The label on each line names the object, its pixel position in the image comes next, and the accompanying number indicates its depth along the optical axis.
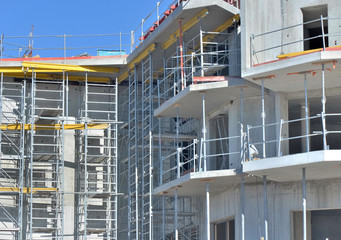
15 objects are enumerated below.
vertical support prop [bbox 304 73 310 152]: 26.37
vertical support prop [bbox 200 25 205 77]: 30.35
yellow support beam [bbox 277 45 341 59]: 26.13
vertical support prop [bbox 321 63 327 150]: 25.30
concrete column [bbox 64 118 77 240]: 39.56
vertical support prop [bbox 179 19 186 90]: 31.81
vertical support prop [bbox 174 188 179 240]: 31.42
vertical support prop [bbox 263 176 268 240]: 27.54
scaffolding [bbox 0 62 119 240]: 38.59
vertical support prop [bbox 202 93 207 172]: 29.39
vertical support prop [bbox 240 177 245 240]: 28.22
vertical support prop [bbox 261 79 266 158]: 27.30
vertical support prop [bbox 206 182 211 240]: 29.16
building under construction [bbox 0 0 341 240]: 27.89
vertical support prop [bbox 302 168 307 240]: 25.91
